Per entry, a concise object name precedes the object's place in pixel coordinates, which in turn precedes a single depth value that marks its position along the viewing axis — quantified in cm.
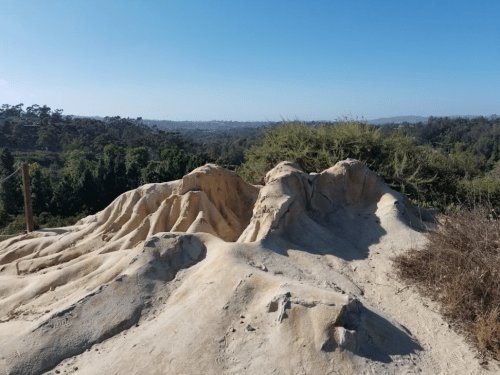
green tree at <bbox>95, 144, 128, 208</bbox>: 2347
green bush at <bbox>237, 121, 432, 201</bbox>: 1042
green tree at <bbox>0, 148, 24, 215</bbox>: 2205
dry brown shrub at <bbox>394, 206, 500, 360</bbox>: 386
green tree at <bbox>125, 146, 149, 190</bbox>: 2473
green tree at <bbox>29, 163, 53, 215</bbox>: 2195
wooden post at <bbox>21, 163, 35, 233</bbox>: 1163
